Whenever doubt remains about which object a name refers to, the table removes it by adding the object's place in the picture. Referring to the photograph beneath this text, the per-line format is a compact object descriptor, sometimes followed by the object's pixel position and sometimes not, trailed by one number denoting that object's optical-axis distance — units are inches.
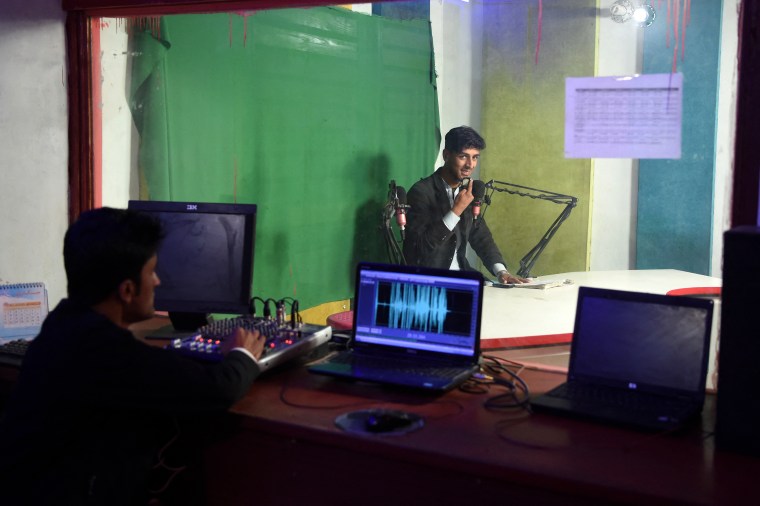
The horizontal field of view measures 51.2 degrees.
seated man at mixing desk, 58.1
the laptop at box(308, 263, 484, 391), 73.7
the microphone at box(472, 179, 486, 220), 166.4
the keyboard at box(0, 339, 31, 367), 78.9
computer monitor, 84.9
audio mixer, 74.0
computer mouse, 61.0
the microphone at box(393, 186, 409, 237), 164.9
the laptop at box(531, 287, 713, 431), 63.6
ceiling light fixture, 183.8
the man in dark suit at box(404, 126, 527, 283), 165.2
